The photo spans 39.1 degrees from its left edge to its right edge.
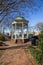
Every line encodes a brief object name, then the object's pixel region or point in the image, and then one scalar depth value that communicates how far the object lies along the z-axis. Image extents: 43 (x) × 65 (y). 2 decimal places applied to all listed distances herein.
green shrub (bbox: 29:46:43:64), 3.39
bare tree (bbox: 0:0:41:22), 6.13
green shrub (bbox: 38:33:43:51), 3.78
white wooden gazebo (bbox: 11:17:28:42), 11.74
